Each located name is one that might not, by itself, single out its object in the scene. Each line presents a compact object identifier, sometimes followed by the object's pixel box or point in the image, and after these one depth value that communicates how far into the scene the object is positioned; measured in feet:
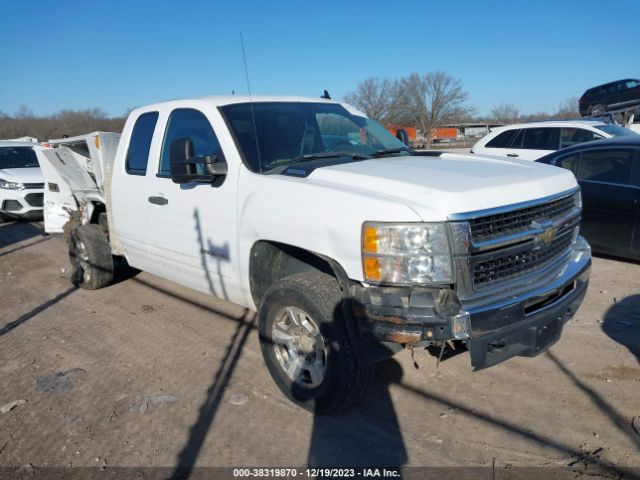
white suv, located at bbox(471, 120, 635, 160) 32.04
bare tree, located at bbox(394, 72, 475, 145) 162.20
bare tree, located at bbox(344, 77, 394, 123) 142.87
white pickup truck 8.91
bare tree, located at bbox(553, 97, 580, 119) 216.78
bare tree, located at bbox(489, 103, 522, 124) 202.17
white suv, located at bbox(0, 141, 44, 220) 36.88
